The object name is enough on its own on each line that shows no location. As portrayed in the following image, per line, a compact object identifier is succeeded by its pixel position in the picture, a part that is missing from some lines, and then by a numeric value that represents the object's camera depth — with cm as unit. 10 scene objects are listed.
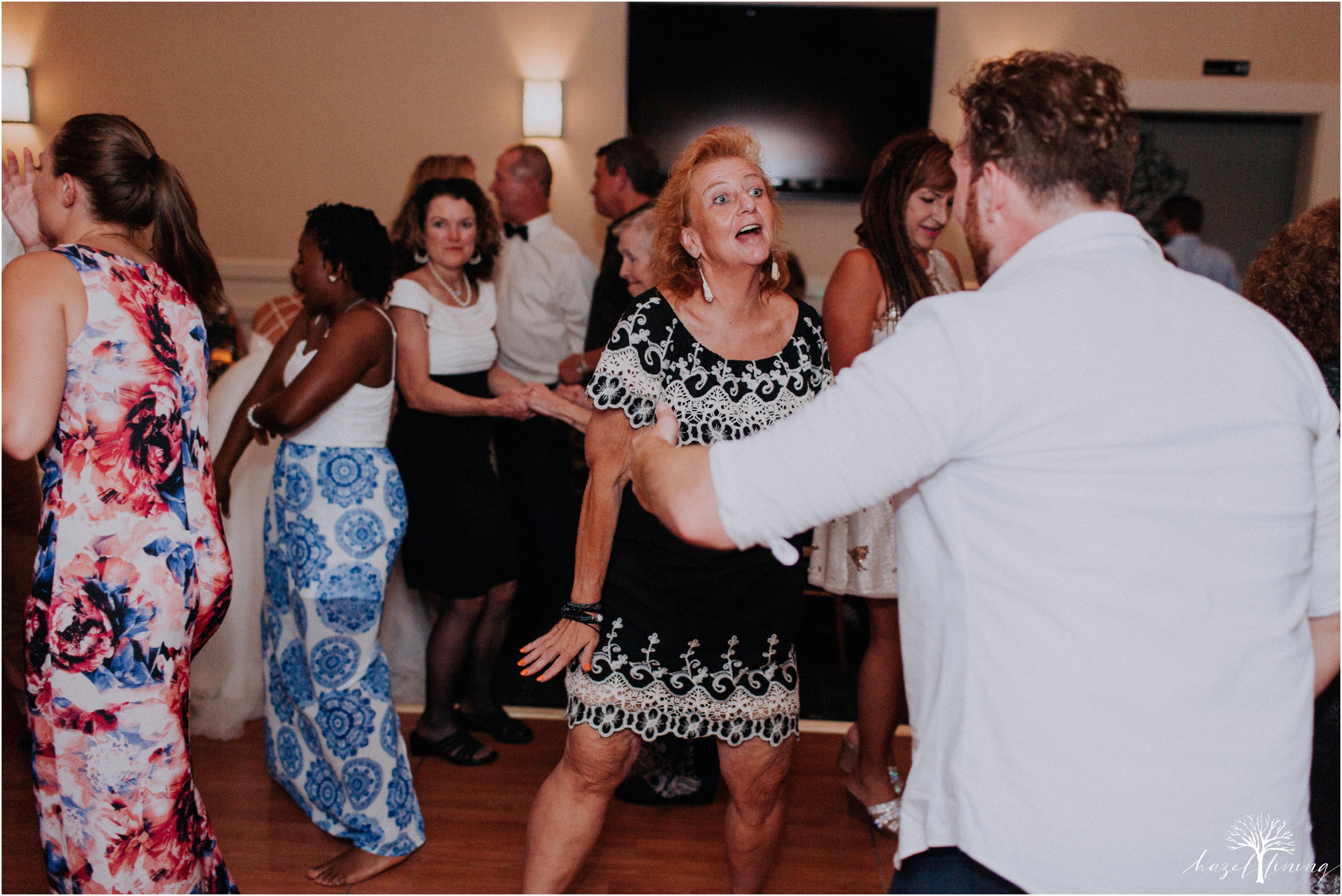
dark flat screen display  523
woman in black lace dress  186
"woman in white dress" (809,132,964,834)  246
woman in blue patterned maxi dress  238
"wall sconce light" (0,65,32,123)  555
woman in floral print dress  163
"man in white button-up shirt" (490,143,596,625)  355
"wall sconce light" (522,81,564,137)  532
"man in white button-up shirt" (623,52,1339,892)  96
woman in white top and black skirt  273
